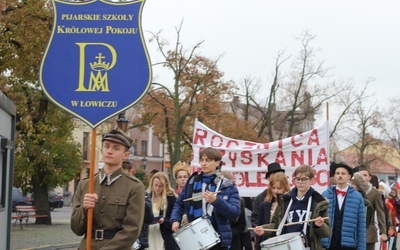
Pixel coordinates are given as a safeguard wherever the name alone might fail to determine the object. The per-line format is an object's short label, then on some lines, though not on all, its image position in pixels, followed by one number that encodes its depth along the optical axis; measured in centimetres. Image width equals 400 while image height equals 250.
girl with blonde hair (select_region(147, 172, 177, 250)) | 1133
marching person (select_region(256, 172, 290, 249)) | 1066
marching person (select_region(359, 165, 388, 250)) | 1386
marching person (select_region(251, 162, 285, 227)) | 1183
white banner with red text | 1439
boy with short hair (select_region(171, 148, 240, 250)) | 889
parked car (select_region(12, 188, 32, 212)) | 4738
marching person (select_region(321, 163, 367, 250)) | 1027
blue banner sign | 726
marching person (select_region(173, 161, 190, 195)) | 1163
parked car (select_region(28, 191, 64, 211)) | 5262
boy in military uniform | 652
